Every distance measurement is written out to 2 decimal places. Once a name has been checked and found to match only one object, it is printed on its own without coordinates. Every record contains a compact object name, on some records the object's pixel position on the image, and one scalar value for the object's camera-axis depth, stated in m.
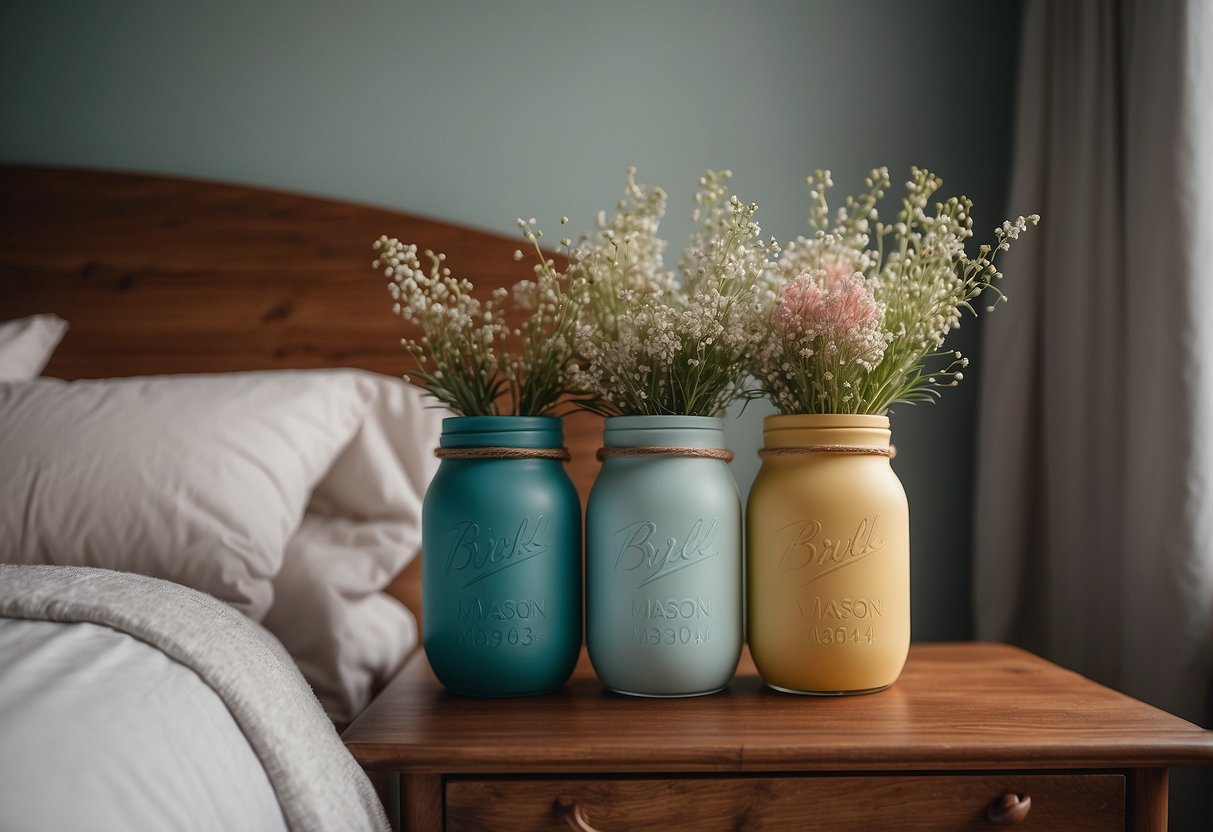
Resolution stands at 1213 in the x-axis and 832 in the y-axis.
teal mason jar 0.86
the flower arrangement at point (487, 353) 0.91
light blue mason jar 0.85
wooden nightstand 0.73
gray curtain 1.13
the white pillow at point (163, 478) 0.98
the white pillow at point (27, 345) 1.29
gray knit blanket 0.68
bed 0.62
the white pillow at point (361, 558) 1.09
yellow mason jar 0.85
